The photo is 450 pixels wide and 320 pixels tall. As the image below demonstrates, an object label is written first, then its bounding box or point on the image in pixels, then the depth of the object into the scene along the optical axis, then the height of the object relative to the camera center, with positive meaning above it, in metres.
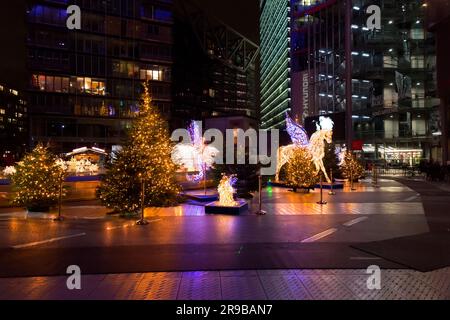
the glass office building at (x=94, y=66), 61.41 +15.46
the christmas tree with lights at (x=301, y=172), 20.70 -0.50
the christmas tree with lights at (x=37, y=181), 13.39 -0.54
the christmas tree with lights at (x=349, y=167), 28.28 -0.38
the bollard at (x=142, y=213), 11.41 -1.38
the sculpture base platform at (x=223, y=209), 13.23 -1.47
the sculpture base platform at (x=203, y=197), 16.88 -1.40
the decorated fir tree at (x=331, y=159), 26.84 +0.17
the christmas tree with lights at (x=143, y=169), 12.48 -0.16
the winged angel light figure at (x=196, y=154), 21.84 +0.50
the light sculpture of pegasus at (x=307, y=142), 21.86 +1.03
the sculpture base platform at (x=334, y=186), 23.50 -1.37
